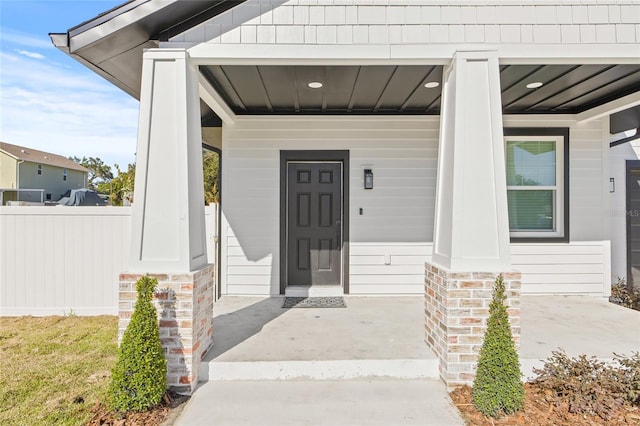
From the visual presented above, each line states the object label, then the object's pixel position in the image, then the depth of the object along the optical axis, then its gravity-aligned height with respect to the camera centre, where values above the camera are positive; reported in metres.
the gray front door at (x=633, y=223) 5.82 -0.07
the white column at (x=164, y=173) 2.89 +0.38
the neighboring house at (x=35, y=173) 21.23 +3.00
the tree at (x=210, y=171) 14.53 +2.12
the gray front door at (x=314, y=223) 5.56 -0.07
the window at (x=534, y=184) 5.56 +0.56
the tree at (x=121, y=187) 15.71 +1.45
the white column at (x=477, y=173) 2.95 +0.39
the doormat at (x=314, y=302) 4.83 -1.21
